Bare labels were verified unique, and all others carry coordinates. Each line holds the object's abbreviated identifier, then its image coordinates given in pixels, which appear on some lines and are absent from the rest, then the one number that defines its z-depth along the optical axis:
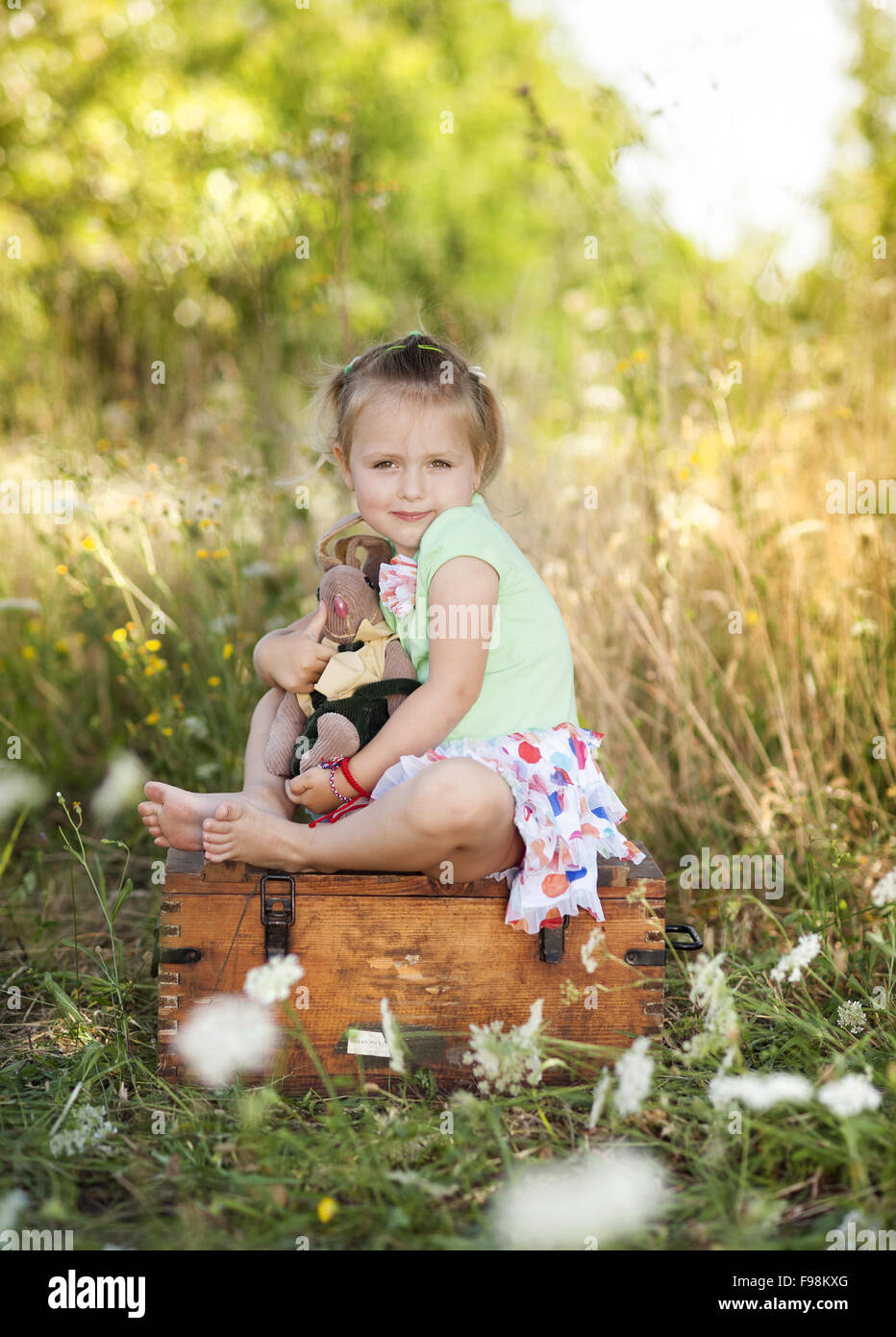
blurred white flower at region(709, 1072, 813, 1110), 1.39
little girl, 1.79
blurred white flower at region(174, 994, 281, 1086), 1.80
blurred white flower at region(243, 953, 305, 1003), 1.53
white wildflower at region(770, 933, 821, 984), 1.61
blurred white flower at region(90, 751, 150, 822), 2.53
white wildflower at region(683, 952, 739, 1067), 1.57
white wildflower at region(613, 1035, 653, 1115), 1.51
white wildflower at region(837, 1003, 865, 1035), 1.91
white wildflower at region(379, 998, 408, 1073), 1.56
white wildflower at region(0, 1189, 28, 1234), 1.41
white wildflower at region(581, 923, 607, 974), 1.73
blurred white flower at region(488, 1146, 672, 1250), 1.38
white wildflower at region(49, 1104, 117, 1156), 1.61
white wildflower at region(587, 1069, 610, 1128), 1.55
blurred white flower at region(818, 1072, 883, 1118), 1.39
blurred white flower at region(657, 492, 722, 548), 2.47
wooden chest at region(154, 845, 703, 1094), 1.84
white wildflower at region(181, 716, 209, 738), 2.62
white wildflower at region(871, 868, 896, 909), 1.69
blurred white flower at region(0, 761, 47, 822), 2.54
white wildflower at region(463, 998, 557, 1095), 1.62
